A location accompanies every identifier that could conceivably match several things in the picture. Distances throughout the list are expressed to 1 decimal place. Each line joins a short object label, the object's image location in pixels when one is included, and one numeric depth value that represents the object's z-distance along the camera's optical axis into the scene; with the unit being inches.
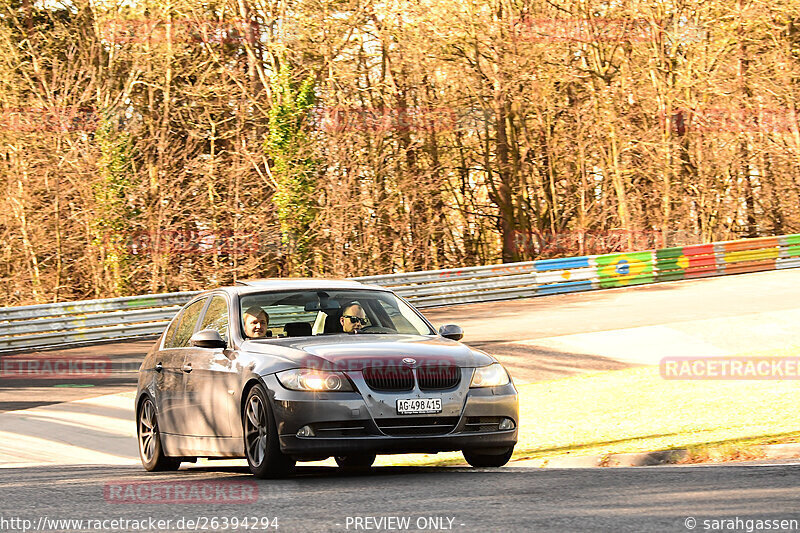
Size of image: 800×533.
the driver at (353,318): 740.6
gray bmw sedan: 636.7
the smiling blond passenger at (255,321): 729.0
